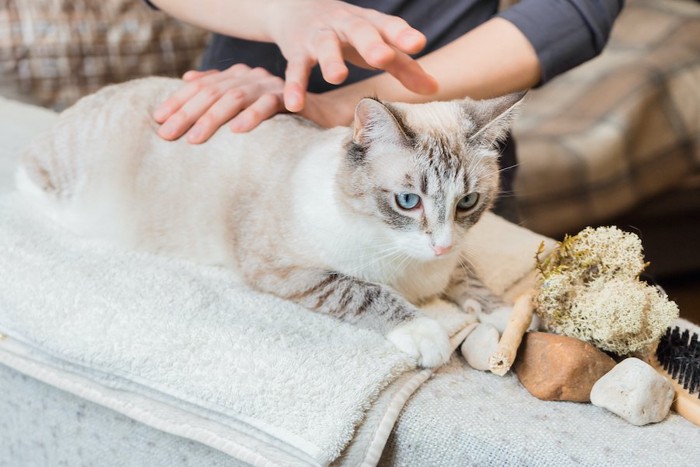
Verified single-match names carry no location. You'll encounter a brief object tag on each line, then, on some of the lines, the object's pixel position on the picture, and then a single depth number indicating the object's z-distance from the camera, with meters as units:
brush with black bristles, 0.92
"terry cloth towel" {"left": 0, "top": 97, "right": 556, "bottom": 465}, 0.90
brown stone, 0.91
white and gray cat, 0.99
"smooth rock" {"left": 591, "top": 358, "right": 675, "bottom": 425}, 0.88
